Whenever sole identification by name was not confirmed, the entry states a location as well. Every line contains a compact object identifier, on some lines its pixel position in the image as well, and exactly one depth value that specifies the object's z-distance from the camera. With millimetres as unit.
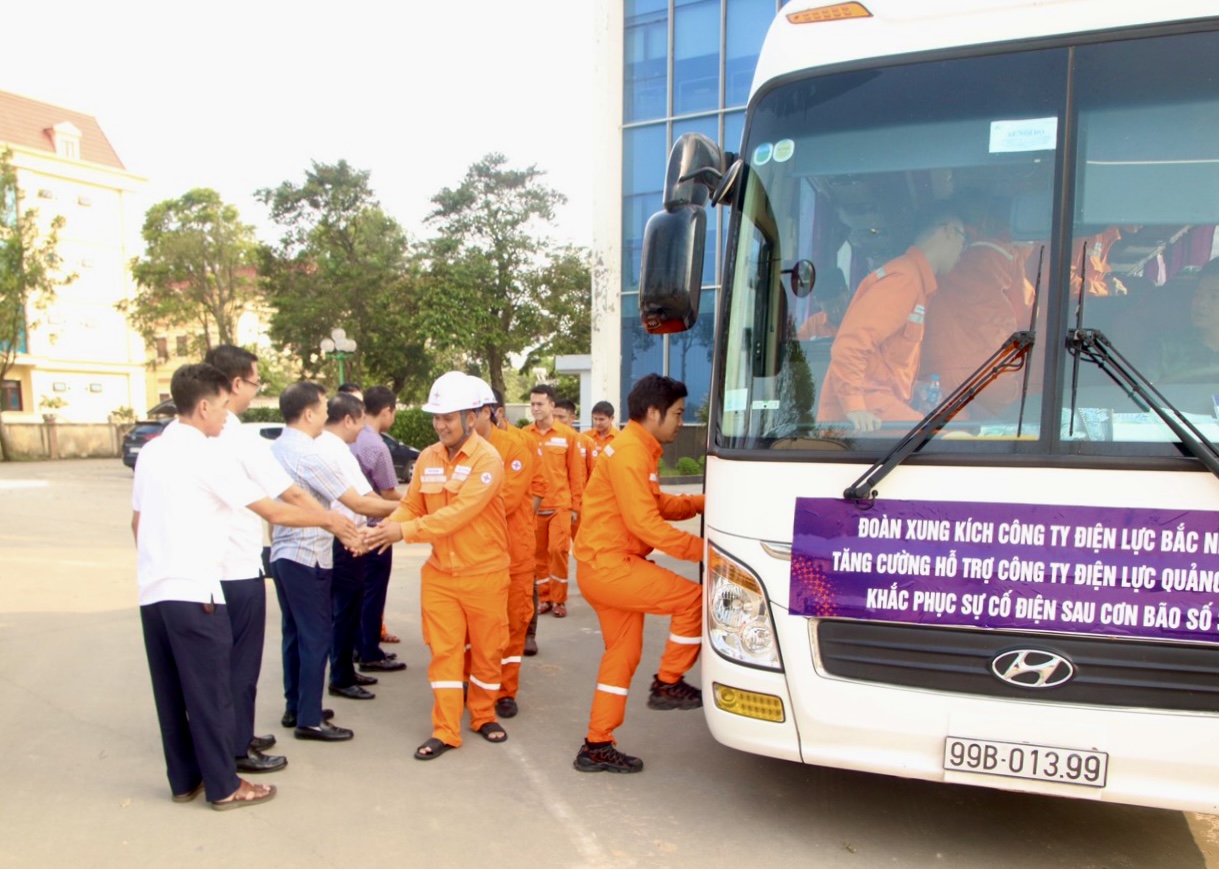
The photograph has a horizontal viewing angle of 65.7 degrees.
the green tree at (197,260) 39188
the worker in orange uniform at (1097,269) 3336
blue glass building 20375
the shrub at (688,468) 20703
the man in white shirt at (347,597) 5516
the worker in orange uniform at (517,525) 5828
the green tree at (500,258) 32250
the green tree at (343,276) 35156
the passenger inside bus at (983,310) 3404
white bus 3182
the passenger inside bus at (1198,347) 3277
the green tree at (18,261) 33844
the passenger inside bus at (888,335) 3574
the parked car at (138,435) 23214
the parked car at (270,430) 18577
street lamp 20438
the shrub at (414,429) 28609
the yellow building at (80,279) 44625
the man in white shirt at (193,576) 3996
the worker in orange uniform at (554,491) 7926
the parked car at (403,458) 20969
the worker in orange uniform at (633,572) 4445
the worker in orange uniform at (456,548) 4871
